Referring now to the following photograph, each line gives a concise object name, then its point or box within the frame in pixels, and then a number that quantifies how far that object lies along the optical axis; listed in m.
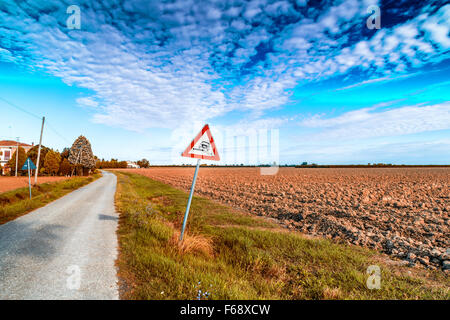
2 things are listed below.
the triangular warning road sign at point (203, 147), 5.02
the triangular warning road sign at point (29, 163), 13.77
